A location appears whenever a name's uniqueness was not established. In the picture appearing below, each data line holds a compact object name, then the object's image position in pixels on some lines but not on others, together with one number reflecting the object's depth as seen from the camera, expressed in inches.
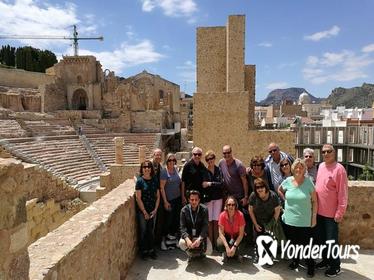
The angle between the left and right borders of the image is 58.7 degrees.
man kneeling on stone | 147.7
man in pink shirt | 133.6
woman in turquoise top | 136.3
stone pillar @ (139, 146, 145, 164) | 590.6
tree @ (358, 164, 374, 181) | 758.9
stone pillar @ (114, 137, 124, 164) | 563.2
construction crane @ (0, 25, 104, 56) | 2011.6
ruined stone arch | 1357.9
